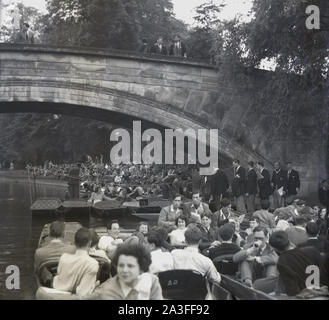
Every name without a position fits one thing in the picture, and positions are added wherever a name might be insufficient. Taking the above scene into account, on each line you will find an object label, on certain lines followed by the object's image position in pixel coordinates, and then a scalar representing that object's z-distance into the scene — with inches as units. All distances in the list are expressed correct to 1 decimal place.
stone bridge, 601.2
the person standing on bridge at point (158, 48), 666.8
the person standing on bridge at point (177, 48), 671.8
